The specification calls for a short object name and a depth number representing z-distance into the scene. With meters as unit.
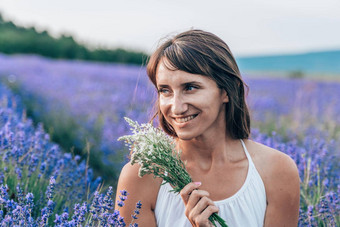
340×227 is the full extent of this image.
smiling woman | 1.70
